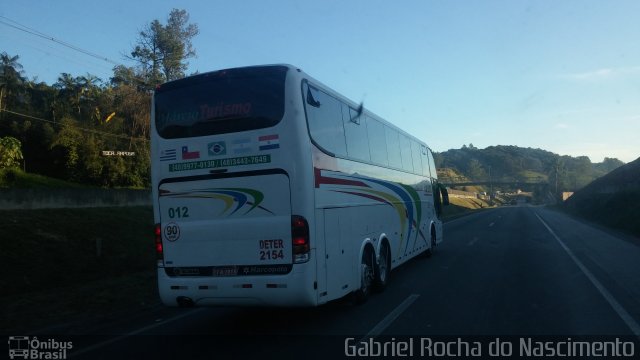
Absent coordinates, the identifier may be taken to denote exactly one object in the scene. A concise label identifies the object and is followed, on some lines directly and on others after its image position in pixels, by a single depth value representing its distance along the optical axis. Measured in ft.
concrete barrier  81.34
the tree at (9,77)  224.98
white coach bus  24.20
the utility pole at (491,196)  457.02
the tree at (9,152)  134.41
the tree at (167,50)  165.99
